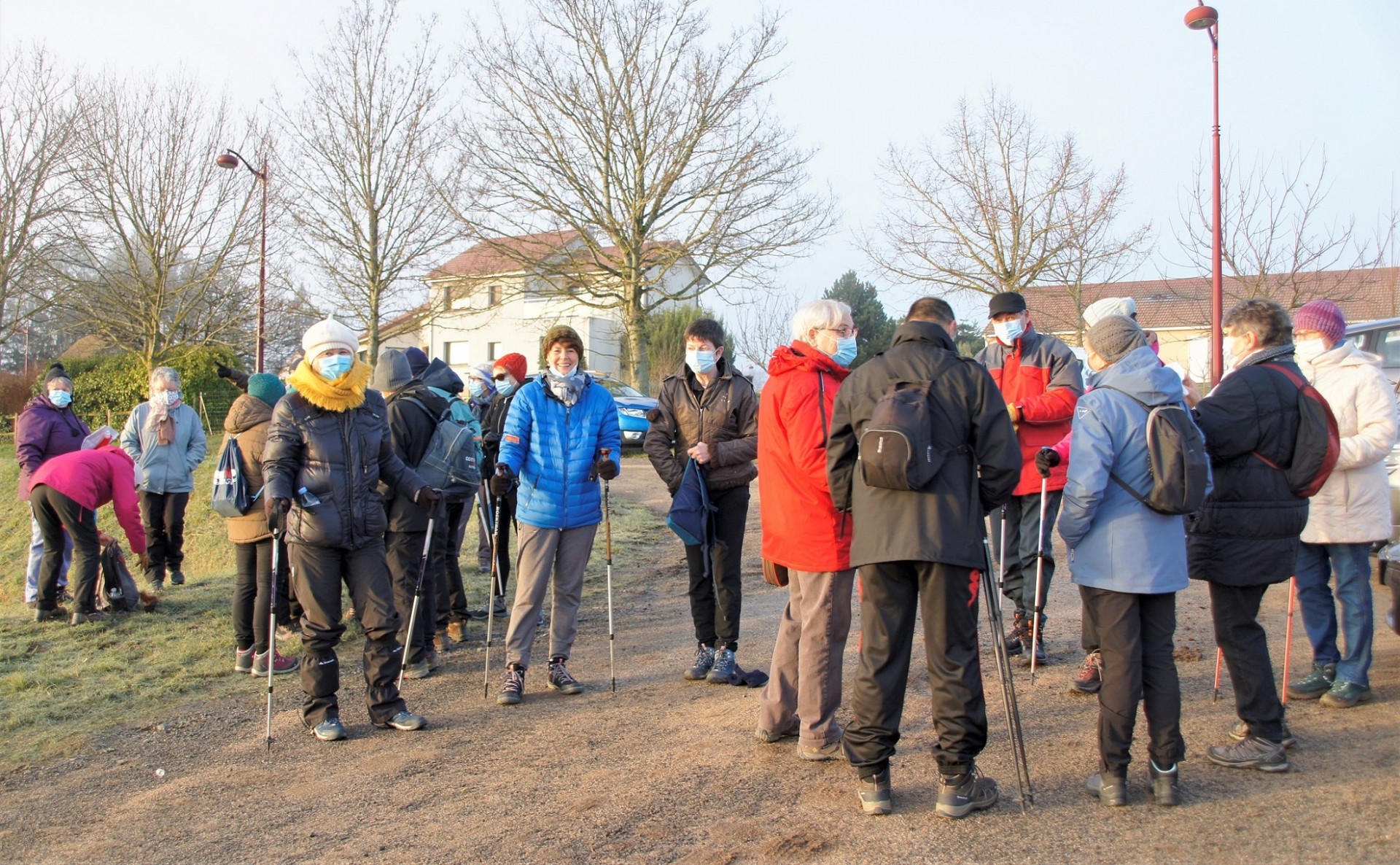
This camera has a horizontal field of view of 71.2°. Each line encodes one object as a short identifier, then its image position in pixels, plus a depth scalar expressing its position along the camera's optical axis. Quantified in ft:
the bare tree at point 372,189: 80.02
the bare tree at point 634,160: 80.18
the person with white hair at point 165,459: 30.48
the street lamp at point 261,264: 69.87
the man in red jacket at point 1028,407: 18.65
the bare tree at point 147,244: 75.56
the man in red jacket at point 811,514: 14.11
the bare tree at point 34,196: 72.18
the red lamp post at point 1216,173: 45.57
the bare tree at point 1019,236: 73.92
